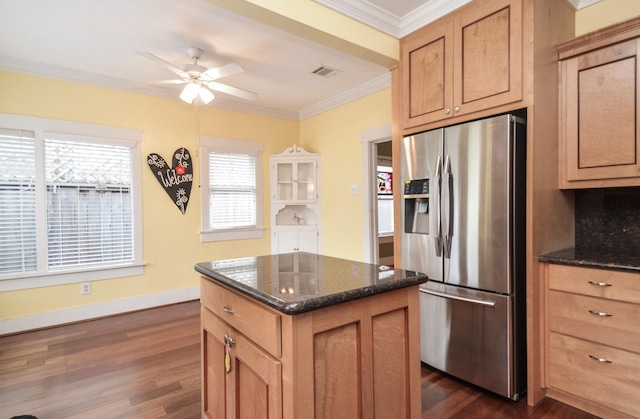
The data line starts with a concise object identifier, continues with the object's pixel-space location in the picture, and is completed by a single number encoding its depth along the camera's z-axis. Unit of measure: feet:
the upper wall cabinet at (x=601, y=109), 6.08
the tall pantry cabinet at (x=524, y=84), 6.30
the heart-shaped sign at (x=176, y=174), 12.75
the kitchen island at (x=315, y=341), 3.39
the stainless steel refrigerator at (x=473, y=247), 6.37
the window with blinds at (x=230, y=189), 13.99
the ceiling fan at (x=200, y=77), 8.73
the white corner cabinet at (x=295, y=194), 15.14
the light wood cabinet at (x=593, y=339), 5.61
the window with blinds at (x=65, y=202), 10.43
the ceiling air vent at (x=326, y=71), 11.11
